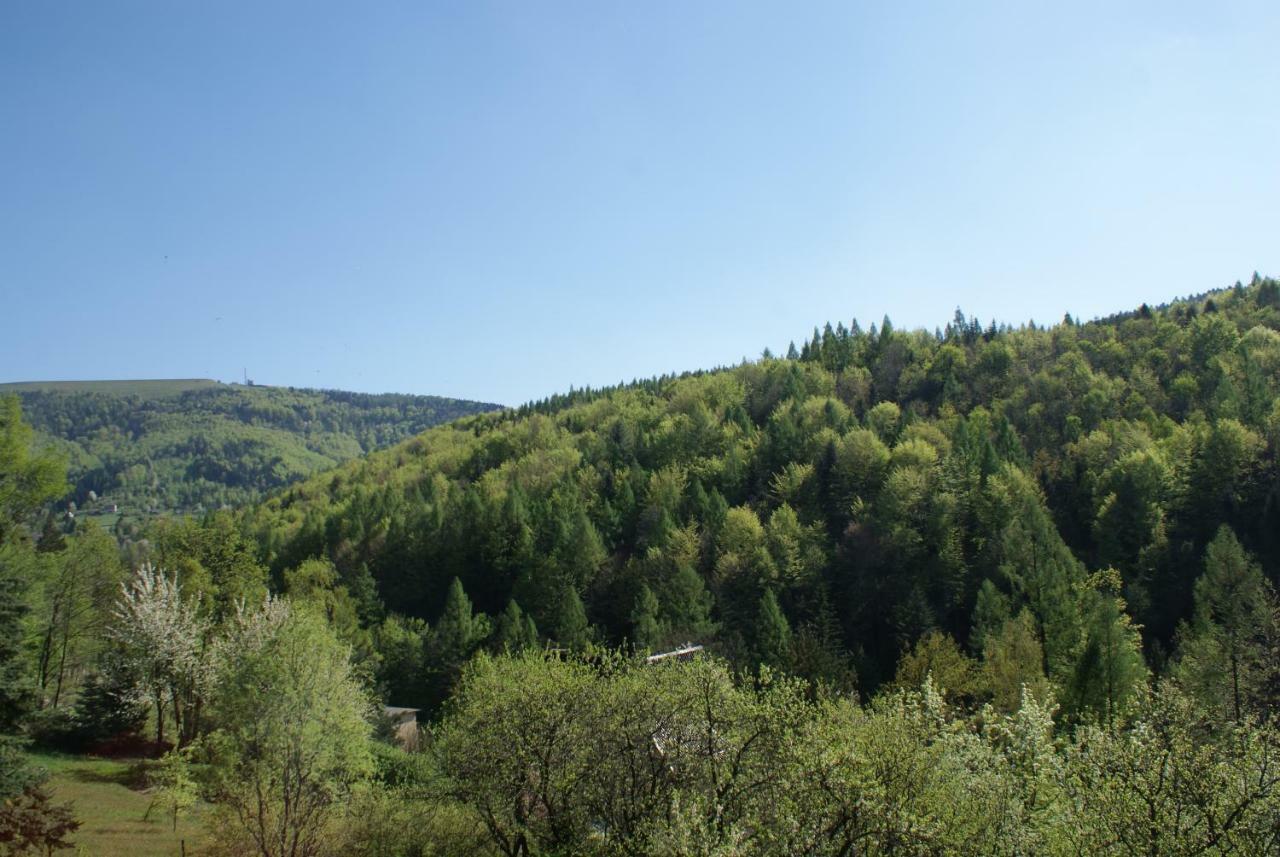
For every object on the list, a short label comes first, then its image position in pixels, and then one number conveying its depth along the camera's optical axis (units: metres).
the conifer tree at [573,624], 59.94
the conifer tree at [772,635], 51.75
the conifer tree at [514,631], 59.09
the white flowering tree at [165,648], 36.19
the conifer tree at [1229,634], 39.94
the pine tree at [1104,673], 40.78
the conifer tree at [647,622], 55.34
